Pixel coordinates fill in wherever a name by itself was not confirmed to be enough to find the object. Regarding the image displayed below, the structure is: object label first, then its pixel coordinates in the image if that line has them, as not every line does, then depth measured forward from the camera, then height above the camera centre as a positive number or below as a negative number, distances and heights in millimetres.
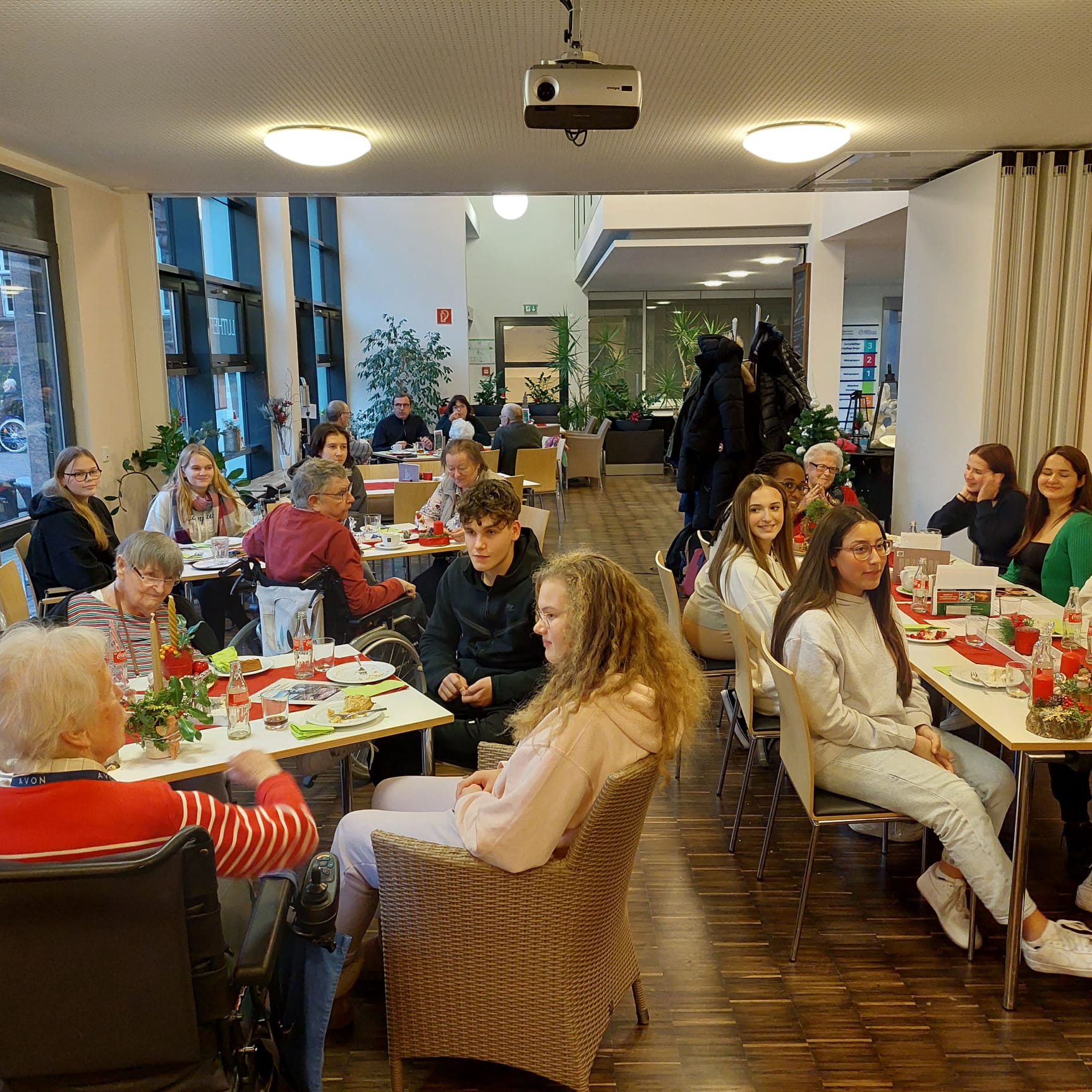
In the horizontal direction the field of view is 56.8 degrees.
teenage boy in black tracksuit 3500 -929
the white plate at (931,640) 3730 -963
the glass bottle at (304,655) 3236 -859
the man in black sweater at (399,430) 11883 -544
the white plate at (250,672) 3201 -930
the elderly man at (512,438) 10586 -583
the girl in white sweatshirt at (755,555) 3980 -718
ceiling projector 3787 +1092
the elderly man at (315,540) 4559 -704
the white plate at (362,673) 3184 -919
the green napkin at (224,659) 3211 -869
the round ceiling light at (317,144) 5332 +1271
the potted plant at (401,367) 14195 +229
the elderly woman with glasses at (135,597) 3262 -684
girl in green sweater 4461 -704
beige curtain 6270 +443
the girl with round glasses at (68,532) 5184 -743
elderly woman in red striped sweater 1751 -701
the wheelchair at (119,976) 1619 -977
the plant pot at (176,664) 3045 -833
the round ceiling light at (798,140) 5449 +1289
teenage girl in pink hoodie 2240 -760
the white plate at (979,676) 3195 -959
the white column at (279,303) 11008 +895
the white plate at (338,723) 2824 -937
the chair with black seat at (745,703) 3645 -1176
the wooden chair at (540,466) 10469 -873
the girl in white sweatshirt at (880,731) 2932 -1088
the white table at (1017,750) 2727 -997
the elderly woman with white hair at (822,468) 5961 -524
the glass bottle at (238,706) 2787 -883
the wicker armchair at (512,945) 2270 -1297
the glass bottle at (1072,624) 3402 -861
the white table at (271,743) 2580 -965
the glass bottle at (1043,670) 2834 -838
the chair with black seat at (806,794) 2963 -1244
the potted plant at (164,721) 2635 -875
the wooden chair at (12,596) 4410 -913
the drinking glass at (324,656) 3342 -903
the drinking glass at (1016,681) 3143 -950
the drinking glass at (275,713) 2852 -932
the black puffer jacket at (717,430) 6828 -340
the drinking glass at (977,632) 3686 -926
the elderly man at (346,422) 8680 -322
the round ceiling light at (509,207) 16125 +2792
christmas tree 7715 -391
